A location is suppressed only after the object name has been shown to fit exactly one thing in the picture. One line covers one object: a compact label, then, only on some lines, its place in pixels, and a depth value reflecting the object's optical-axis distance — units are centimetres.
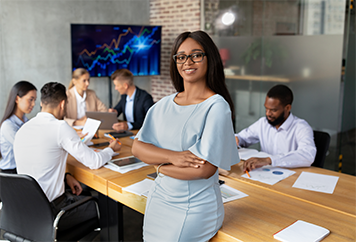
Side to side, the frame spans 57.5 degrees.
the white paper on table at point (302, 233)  140
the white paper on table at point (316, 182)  202
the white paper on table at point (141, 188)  196
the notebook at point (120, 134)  347
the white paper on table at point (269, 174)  215
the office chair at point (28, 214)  188
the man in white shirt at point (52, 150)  221
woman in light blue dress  135
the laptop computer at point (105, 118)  360
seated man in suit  415
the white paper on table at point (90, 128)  292
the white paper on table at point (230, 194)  187
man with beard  236
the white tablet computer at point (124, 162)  246
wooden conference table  150
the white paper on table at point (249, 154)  262
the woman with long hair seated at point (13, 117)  274
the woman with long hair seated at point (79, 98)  417
